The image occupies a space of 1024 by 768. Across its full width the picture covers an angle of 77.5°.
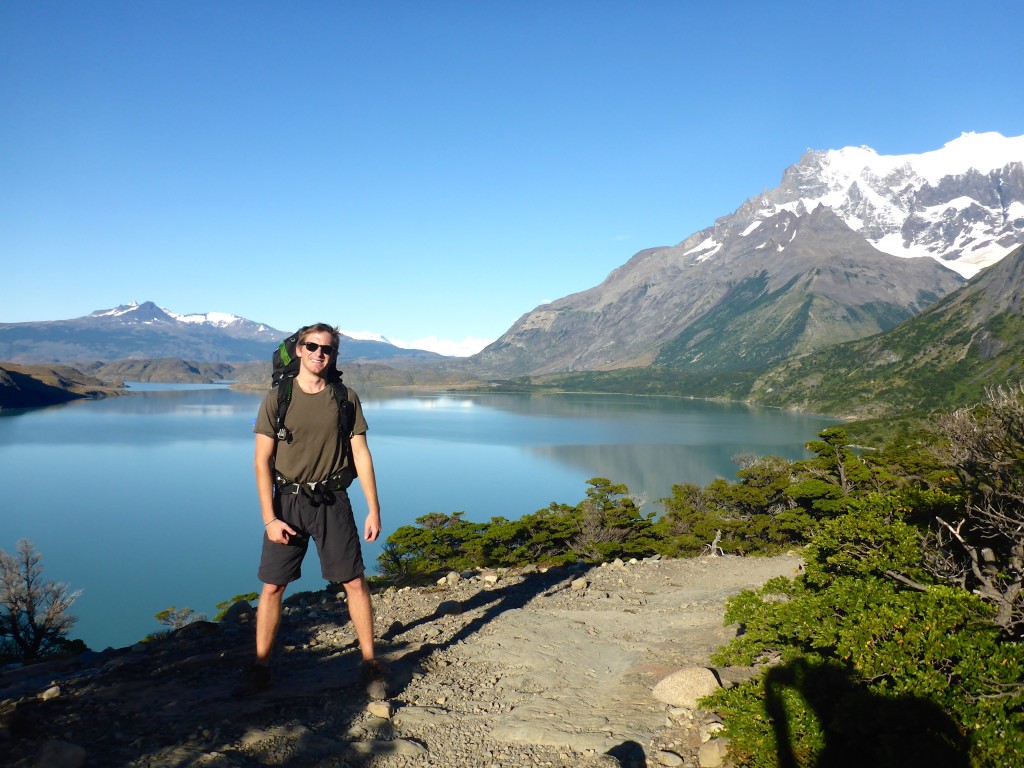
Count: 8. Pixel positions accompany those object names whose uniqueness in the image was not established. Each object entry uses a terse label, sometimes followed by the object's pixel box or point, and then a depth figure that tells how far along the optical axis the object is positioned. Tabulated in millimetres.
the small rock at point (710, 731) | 5354
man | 5641
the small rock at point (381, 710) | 5254
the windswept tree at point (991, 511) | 6201
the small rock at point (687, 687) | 6129
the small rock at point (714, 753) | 5116
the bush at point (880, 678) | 4621
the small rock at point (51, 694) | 5422
